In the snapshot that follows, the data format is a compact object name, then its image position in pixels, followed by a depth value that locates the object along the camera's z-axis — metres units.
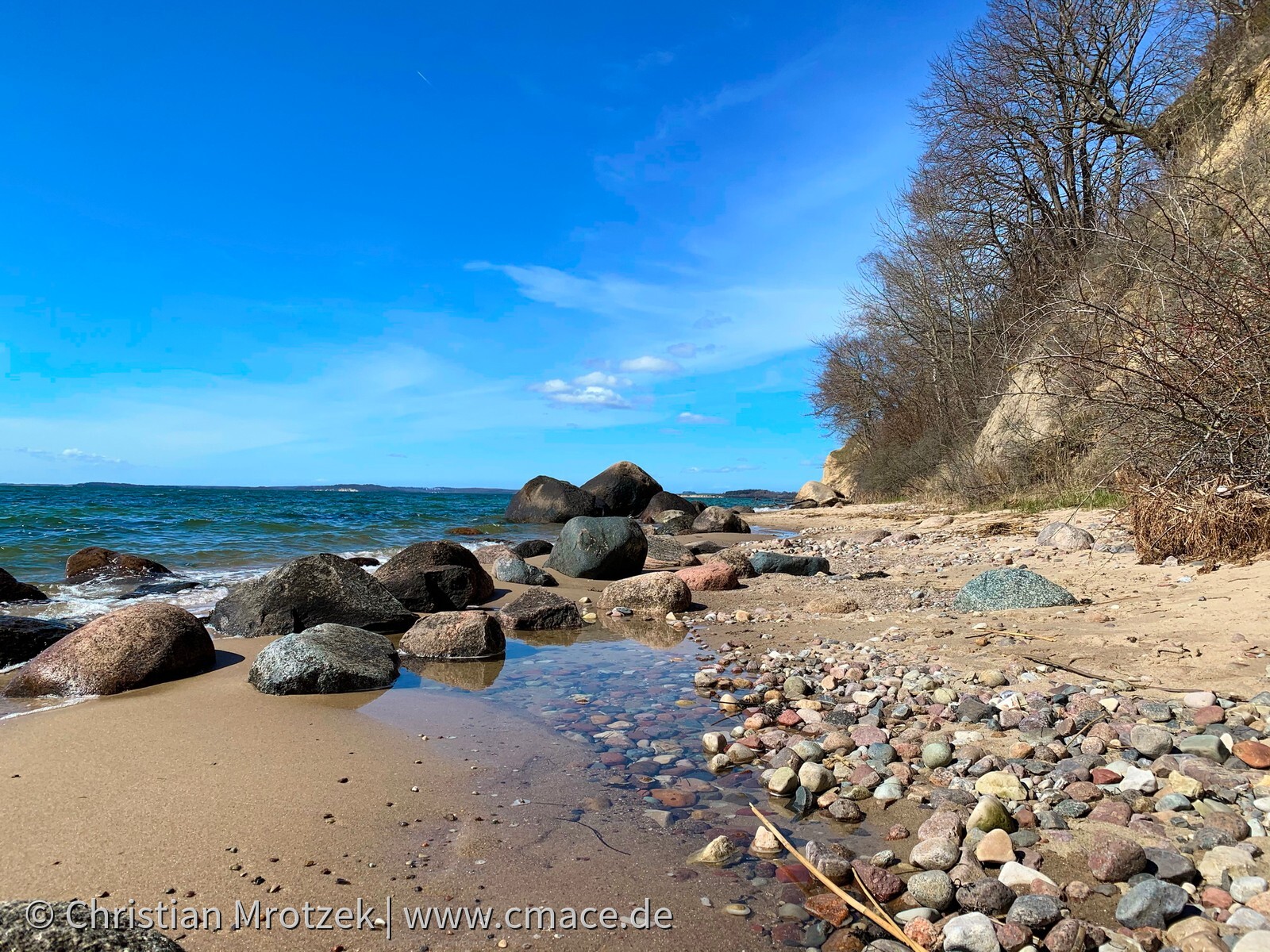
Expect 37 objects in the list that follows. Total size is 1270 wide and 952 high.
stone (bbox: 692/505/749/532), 19.28
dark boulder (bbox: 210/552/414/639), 6.33
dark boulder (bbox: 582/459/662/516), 28.08
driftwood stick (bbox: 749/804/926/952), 1.91
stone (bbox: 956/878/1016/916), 2.00
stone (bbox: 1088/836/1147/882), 2.06
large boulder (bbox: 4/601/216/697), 4.49
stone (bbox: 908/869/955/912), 2.05
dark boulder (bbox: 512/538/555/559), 13.05
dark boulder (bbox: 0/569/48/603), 7.66
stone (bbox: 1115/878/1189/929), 1.85
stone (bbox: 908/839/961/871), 2.24
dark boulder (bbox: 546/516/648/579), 10.39
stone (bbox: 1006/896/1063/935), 1.90
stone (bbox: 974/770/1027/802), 2.60
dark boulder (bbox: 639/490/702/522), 25.32
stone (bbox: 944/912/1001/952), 1.84
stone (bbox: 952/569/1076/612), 5.46
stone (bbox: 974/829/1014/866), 2.22
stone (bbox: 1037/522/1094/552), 7.71
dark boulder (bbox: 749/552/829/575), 9.52
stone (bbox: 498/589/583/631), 6.80
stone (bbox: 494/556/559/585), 9.73
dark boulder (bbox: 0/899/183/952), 1.26
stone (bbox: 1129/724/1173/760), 2.69
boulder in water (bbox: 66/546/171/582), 9.71
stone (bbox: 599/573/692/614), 7.60
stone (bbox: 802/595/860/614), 6.63
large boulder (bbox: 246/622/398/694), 4.47
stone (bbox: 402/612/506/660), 5.65
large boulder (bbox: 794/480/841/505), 33.02
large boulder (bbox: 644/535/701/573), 11.60
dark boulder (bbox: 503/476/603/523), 26.80
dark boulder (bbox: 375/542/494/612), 7.86
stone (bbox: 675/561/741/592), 8.73
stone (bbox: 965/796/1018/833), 2.39
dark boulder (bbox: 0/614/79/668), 5.15
